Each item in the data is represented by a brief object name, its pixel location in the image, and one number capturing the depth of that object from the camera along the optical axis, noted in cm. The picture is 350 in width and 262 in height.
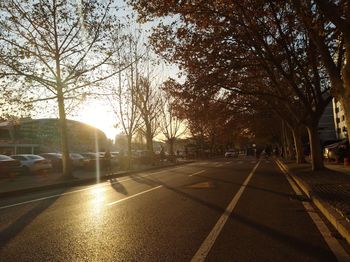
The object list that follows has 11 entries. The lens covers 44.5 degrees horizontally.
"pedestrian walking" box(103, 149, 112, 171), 3143
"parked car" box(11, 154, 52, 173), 2850
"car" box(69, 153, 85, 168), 3597
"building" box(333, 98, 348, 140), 10369
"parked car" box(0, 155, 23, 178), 2405
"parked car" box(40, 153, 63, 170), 3295
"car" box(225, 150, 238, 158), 7300
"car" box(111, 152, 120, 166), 3877
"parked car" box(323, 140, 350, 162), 2842
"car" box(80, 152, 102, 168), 3366
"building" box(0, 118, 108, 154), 6216
